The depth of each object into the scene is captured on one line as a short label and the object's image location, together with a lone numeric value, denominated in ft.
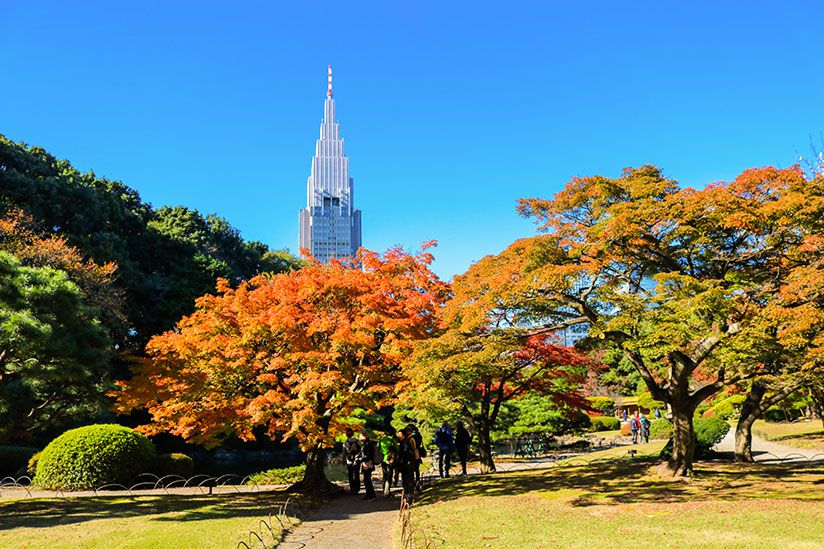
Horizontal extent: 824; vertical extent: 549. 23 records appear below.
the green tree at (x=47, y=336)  36.27
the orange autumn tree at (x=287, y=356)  45.37
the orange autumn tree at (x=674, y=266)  39.65
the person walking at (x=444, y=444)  58.80
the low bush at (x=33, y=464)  62.28
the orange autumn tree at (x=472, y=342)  43.16
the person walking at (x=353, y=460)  49.19
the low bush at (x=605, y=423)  141.51
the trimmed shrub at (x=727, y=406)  91.30
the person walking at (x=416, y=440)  47.82
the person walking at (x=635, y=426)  101.98
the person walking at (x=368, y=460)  47.34
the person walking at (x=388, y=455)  48.19
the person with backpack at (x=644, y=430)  101.32
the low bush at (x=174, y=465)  61.82
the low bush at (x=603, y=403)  157.38
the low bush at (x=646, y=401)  130.96
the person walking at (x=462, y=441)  61.16
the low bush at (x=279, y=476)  65.46
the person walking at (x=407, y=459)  46.11
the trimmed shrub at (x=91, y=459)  54.08
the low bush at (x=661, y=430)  110.48
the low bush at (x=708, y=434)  63.67
